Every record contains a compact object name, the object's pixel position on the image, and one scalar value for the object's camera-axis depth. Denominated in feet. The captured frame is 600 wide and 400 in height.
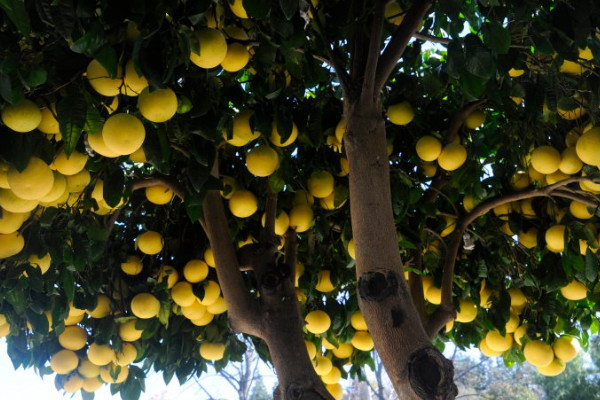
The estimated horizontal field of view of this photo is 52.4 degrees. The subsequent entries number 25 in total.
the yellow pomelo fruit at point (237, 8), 4.76
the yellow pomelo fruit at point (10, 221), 4.87
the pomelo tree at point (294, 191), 4.02
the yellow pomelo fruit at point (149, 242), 6.81
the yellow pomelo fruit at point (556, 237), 6.32
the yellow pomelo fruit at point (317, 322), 7.35
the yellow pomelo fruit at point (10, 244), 5.07
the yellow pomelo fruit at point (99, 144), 4.37
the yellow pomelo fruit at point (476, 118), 6.60
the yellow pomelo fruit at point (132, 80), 4.04
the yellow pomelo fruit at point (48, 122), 4.22
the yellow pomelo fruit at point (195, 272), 6.97
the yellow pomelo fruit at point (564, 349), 7.64
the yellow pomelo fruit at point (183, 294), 6.88
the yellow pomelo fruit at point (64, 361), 7.32
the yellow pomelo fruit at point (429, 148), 6.42
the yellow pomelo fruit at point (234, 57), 4.83
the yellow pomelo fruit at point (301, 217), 6.67
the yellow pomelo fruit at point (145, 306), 6.76
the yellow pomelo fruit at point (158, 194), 6.50
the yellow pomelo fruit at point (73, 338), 7.34
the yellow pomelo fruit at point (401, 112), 6.21
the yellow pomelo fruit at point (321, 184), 6.53
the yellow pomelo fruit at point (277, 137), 5.69
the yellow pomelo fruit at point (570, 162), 5.82
